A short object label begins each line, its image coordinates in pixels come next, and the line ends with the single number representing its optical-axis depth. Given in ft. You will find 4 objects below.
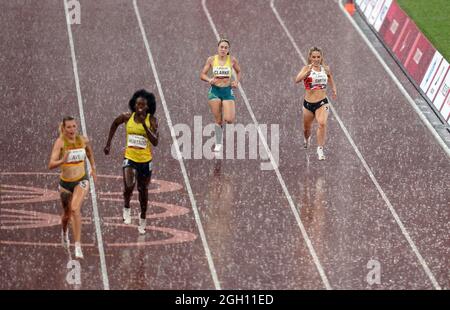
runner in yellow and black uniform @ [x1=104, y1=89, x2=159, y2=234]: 61.16
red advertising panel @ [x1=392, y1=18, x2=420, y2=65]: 91.19
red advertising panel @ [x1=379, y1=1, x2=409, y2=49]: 94.08
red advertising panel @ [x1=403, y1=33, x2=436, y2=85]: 87.92
